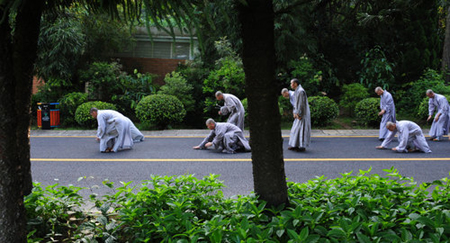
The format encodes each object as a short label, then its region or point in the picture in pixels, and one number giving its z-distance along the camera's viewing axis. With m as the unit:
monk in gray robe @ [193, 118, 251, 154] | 12.03
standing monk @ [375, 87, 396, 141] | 14.29
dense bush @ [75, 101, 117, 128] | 16.91
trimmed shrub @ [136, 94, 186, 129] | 16.39
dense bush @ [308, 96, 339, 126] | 16.98
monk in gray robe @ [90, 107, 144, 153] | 12.30
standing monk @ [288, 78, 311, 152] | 12.33
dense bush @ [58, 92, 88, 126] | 18.05
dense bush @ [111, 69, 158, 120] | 19.33
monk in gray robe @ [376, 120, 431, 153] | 11.85
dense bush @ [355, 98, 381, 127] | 17.09
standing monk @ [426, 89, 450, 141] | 14.10
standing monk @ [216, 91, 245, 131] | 13.65
